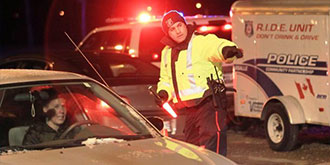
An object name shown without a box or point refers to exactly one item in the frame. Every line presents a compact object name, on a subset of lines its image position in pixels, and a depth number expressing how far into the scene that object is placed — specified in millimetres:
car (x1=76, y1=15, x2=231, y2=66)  21056
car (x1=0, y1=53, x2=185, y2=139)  15514
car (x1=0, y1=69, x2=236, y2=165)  8741
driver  9778
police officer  11954
